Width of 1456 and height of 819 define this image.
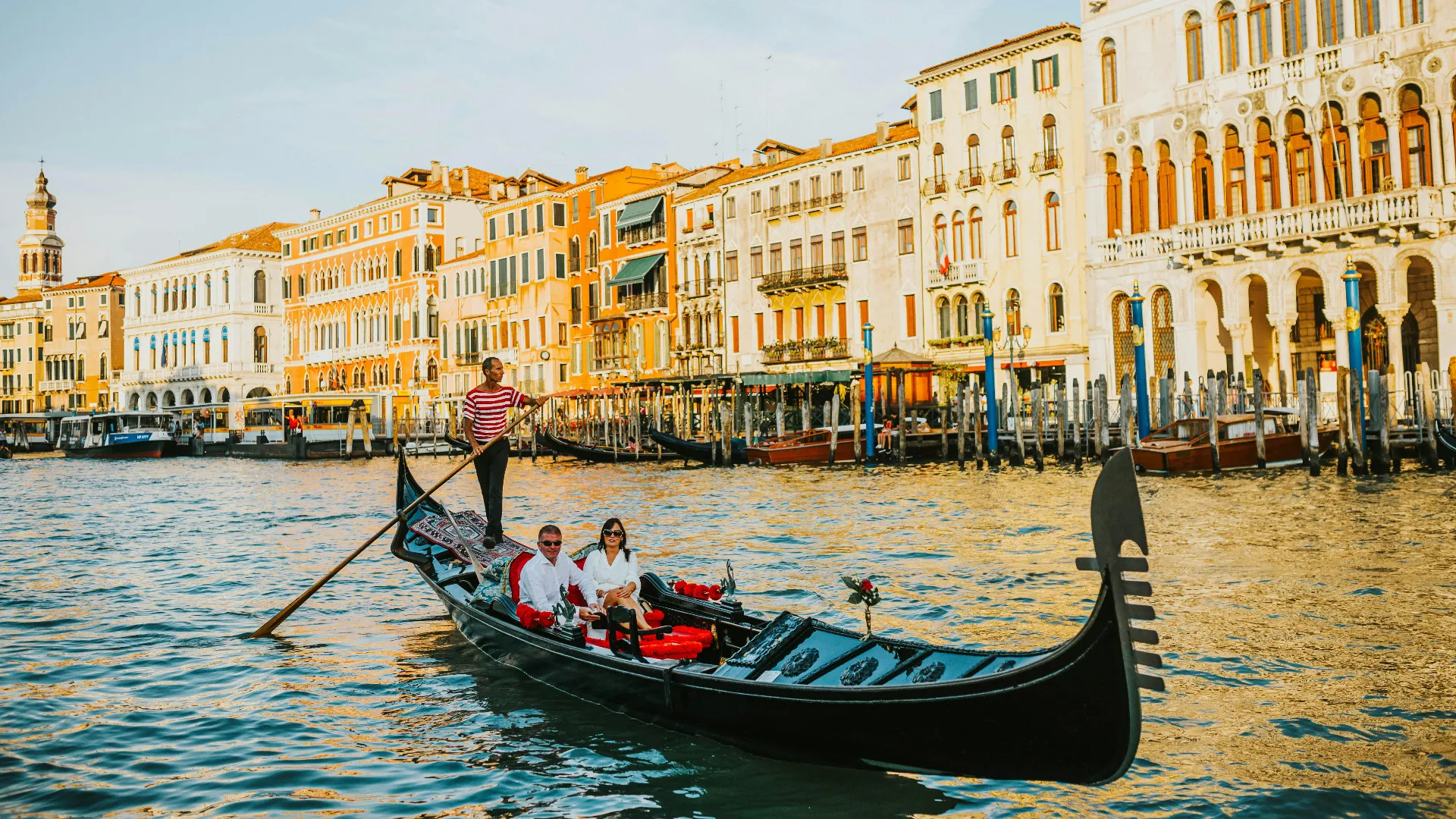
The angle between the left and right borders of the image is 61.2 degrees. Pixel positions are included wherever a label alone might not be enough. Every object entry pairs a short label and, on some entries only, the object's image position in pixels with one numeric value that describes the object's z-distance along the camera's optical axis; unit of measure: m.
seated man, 6.77
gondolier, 8.81
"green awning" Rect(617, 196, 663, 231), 40.59
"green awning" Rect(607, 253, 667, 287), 40.25
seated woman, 6.55
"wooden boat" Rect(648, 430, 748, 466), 28.36
